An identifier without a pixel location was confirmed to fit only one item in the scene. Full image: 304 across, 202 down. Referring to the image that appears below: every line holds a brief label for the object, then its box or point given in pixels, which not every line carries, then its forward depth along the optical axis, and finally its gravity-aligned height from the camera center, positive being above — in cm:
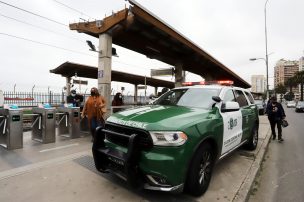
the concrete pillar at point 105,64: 886 +142
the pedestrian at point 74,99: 1001 +3
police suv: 303 -64
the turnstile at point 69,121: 756 -75
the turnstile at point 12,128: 598 -77
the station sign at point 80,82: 1587 +132
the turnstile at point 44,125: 678 -77
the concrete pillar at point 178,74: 1605 +180
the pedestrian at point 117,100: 1114 -3
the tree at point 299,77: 6197 +614
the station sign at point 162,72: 1473 +180
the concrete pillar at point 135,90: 3152 +131
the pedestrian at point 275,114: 859 -60
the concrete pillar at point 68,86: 2136 +134
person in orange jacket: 677 -26
